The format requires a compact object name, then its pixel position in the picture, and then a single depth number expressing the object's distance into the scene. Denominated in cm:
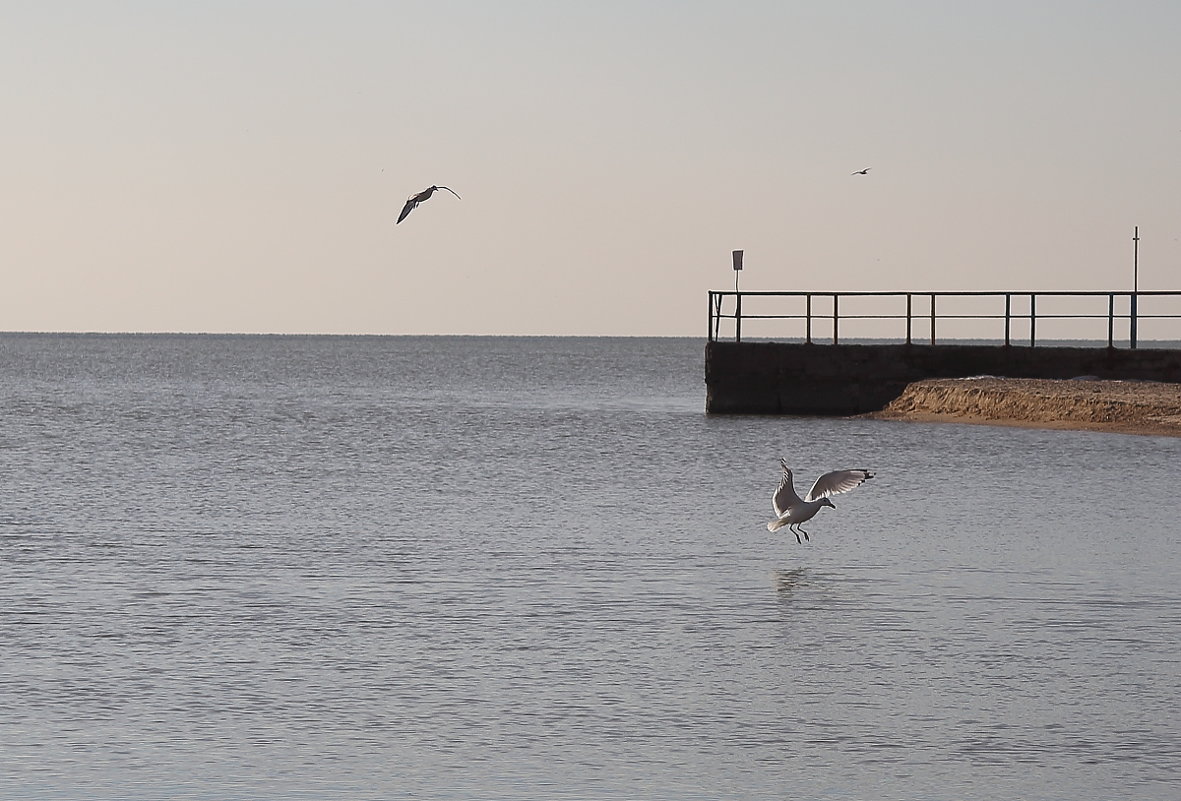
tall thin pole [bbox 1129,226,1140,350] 4388
